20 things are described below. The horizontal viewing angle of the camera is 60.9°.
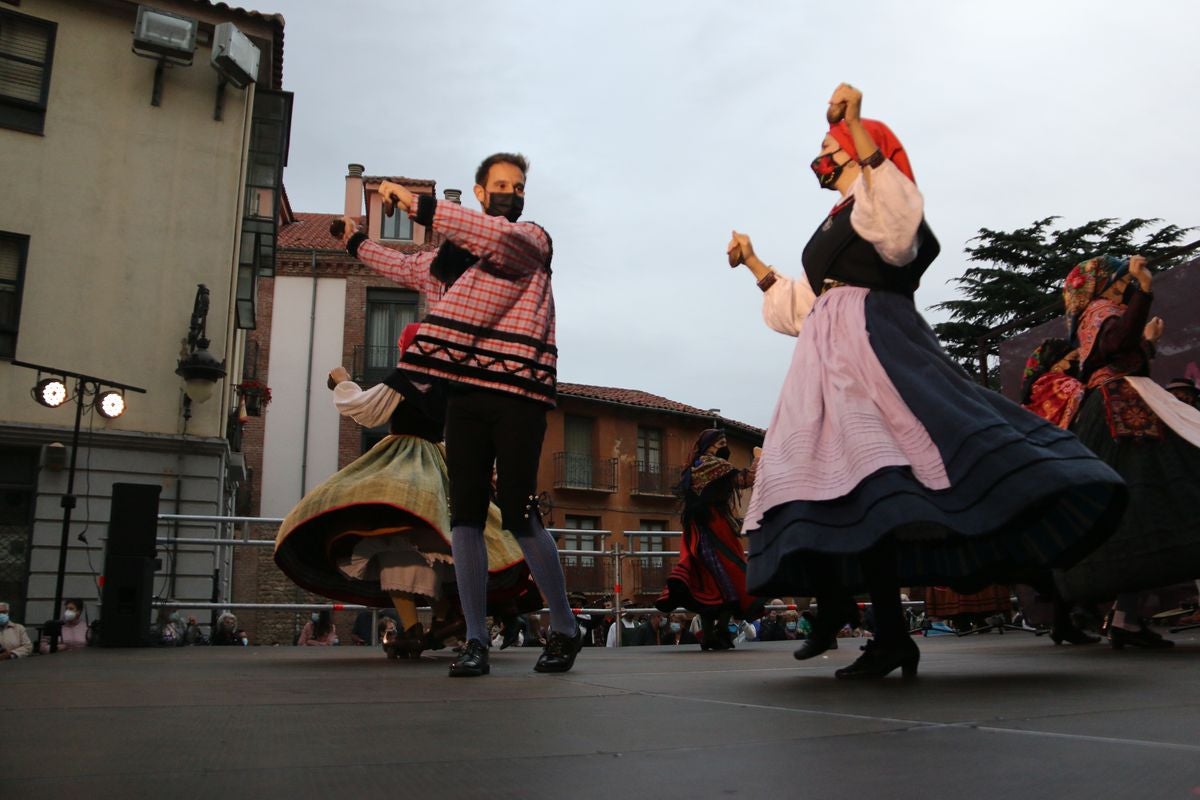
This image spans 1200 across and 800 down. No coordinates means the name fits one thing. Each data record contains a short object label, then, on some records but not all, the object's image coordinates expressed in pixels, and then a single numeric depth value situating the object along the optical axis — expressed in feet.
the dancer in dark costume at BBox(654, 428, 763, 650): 23.43
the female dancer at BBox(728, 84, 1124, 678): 8.97
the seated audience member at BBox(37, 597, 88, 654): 31.33
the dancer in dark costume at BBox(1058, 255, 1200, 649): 14.16
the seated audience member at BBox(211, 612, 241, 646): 37.65
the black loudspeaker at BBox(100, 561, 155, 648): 21.91
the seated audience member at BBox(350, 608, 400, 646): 41.06
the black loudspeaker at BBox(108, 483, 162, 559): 22.59
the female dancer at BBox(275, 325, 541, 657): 15.53
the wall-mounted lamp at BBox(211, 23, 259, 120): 47.98
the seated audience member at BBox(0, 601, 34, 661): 25.66
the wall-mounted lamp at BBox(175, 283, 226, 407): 39.01
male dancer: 11.69
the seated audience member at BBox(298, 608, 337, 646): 37.55
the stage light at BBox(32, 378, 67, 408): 32.27
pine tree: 87.56
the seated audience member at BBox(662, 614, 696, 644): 45.29
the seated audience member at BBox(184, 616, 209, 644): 35.68
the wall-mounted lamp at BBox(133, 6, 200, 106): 46.52
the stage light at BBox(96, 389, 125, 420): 32.93
